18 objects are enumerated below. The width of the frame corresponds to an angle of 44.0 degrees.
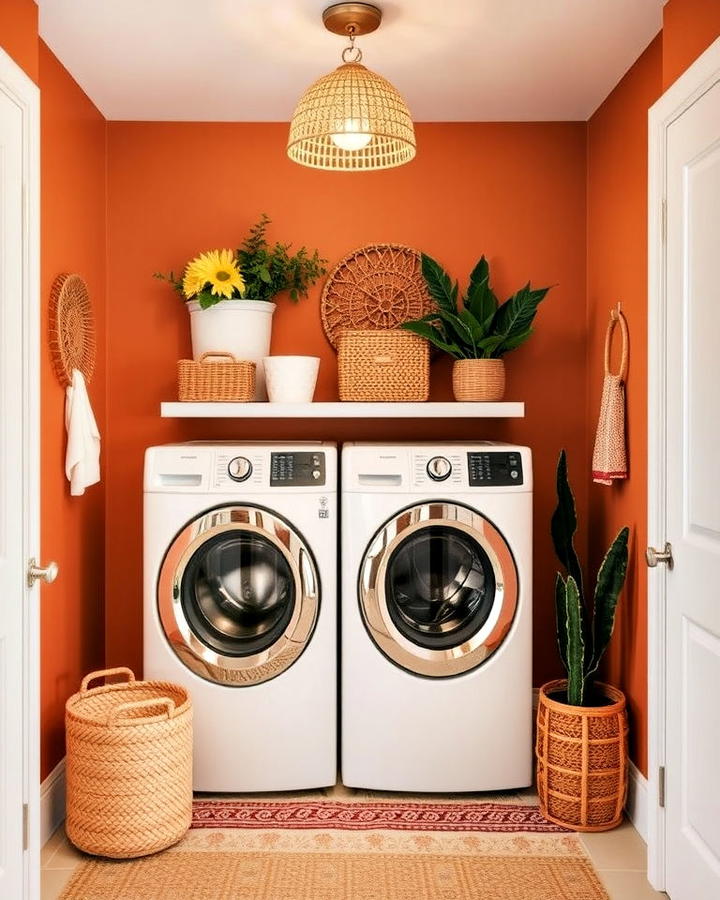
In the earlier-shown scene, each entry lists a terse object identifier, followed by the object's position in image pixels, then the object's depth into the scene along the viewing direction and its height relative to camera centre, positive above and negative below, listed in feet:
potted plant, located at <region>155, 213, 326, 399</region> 10.66 +2.00
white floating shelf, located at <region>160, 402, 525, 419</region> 10.39 +0.47
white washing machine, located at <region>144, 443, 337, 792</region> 9.78 -1.72
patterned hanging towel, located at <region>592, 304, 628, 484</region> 9.73 +0.24
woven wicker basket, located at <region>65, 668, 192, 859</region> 8.48 -3.18
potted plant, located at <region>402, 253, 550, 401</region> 10.63 +1.49
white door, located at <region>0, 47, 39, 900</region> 6.88 -0.20
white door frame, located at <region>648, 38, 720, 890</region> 7.77 -0.17
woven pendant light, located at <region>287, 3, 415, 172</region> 7.72 +3.00
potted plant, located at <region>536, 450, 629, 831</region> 9.21 -3.00
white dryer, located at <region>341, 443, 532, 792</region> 9.83 -2.00
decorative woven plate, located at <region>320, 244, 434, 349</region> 11.57 +2.07
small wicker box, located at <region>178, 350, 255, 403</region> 10.43 +0.84
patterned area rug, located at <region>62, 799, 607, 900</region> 8.11 -3.98
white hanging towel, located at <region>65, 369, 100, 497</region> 9.62 +0.13
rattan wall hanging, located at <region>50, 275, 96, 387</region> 9.36 +1.36
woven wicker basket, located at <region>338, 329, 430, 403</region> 10.55 +1.00
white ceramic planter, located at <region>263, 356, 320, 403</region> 10.44 +0.86
